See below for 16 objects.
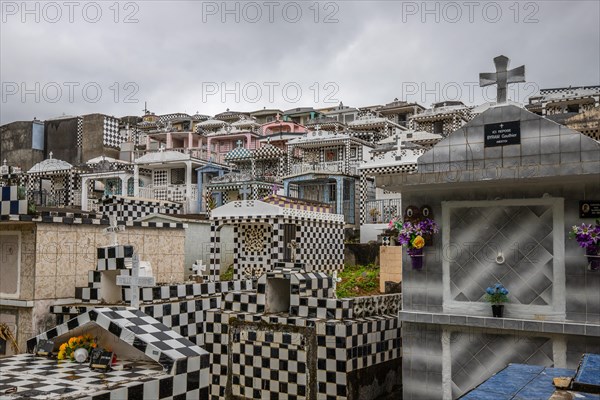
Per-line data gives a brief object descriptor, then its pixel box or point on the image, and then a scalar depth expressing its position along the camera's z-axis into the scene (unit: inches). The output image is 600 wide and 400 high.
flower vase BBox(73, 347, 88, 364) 227.0
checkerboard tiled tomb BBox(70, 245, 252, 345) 388.2
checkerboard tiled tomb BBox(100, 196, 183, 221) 827.4
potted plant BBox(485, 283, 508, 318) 331.9
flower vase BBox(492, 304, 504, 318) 331.9
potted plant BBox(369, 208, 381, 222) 1066.3
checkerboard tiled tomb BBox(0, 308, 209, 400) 192.9
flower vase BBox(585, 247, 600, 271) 308.3
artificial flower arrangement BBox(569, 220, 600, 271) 306.2
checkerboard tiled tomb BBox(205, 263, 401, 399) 368.2
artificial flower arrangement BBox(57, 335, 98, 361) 230.8
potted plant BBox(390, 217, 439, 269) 356.2
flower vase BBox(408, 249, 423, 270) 359.6
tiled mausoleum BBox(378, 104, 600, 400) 315.9
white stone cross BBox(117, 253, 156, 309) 304.4
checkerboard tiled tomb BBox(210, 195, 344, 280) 702.5
